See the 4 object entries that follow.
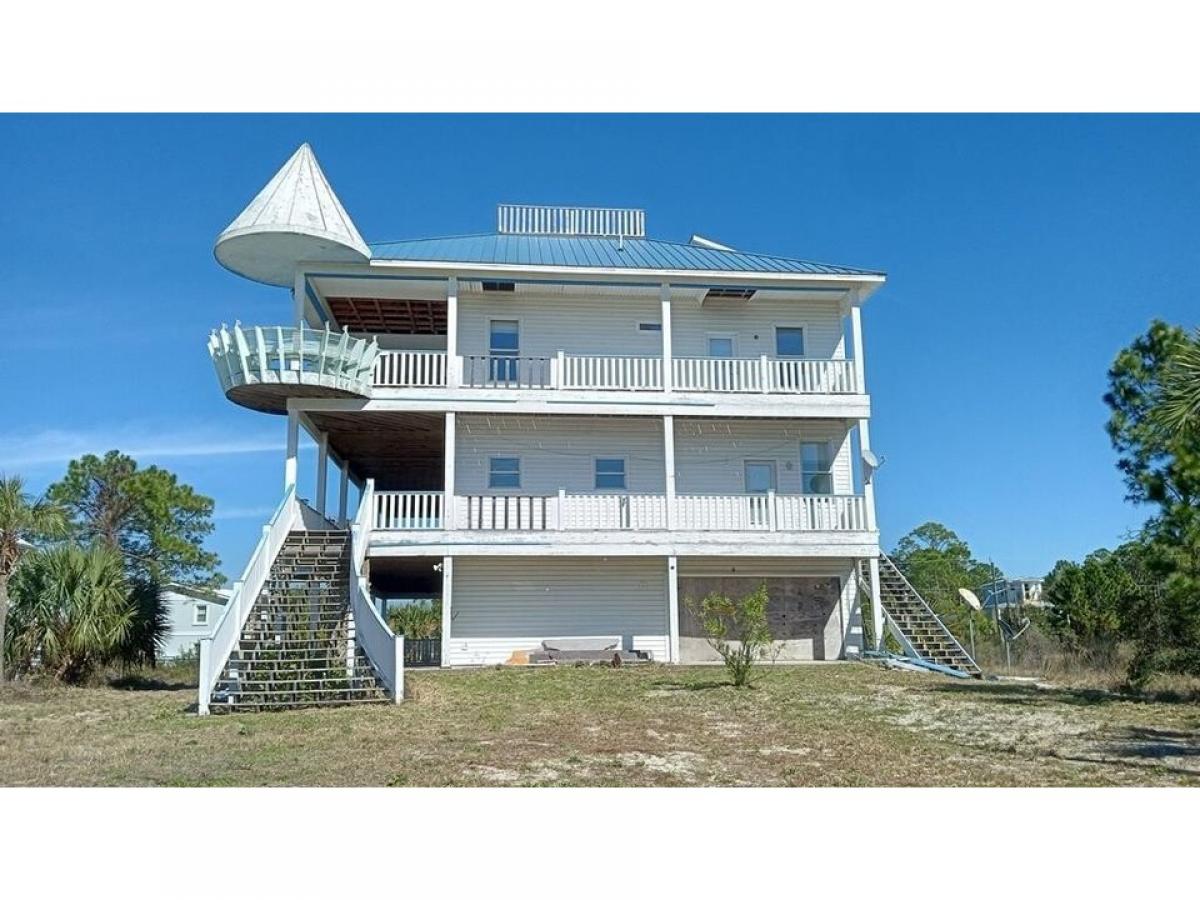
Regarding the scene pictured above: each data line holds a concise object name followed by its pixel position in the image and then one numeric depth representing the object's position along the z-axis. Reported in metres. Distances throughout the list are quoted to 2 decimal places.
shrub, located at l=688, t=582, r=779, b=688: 16.81
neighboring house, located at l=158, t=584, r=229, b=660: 44.28
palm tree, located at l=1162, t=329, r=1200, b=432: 10.61
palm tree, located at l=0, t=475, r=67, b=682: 18.02
